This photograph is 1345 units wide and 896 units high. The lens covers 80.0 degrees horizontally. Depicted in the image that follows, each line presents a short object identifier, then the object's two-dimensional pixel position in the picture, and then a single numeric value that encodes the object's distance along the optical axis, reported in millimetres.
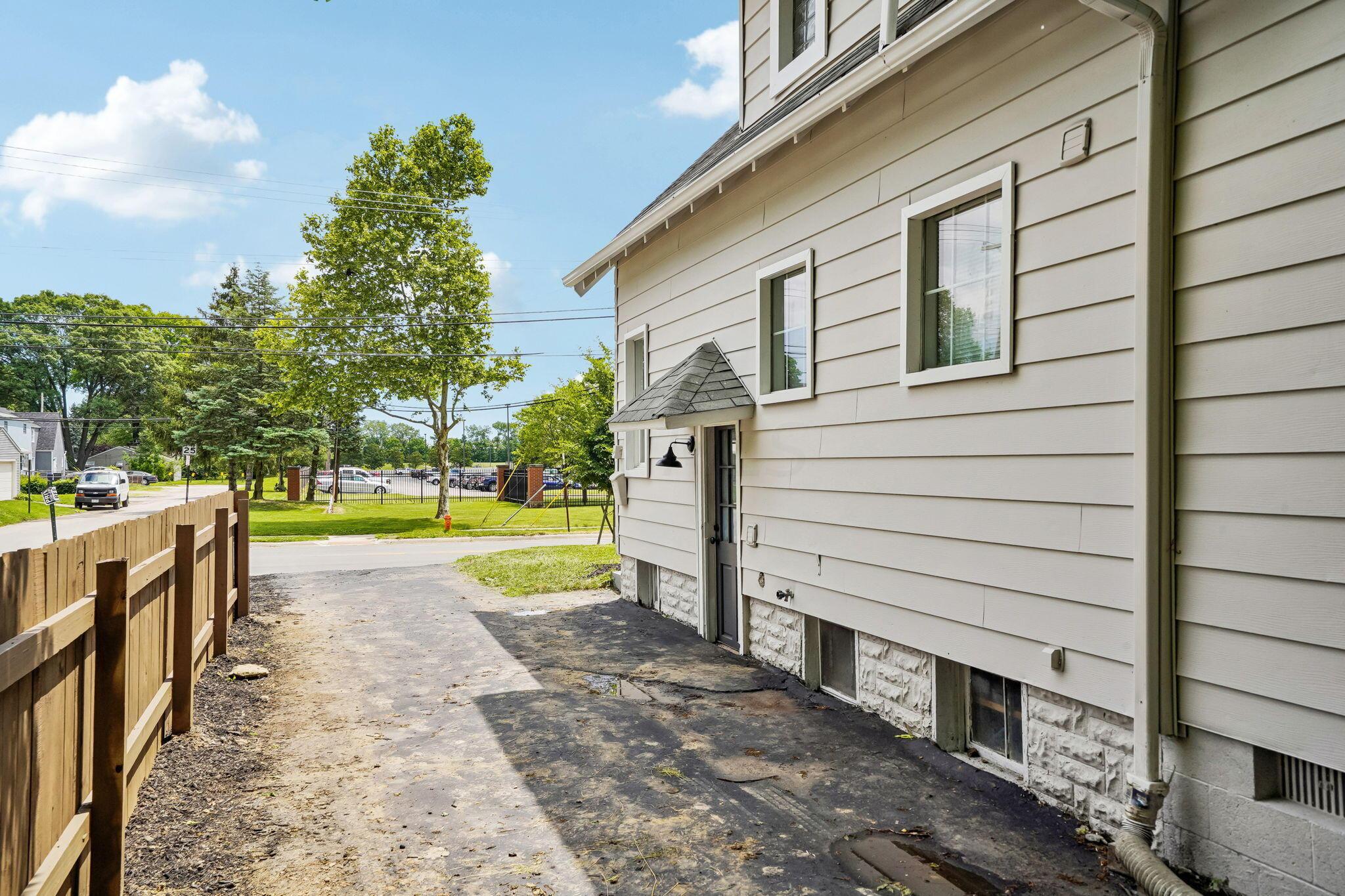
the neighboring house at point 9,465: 38656
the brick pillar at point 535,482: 31031
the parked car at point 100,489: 30375
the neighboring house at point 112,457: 76644
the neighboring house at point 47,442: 53000
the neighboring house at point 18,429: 44734
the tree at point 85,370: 61188
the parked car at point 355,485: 42625
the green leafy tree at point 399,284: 23766
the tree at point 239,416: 34531
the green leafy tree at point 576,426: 16906
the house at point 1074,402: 2961
